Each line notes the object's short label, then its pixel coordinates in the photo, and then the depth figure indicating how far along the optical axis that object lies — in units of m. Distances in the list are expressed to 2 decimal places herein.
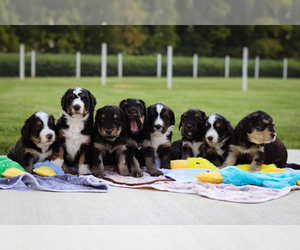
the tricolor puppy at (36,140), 4.79
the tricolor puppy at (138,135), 5.01
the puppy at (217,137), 5.34
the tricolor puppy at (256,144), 5.12
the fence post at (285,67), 19.08
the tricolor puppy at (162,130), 5.21
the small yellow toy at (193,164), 5.31
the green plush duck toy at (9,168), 4.55
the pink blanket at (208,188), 4.11
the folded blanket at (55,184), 4.32
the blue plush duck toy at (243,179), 4.56
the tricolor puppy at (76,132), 4.89
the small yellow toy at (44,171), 4.70
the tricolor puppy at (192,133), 5.43
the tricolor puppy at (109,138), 4.85
